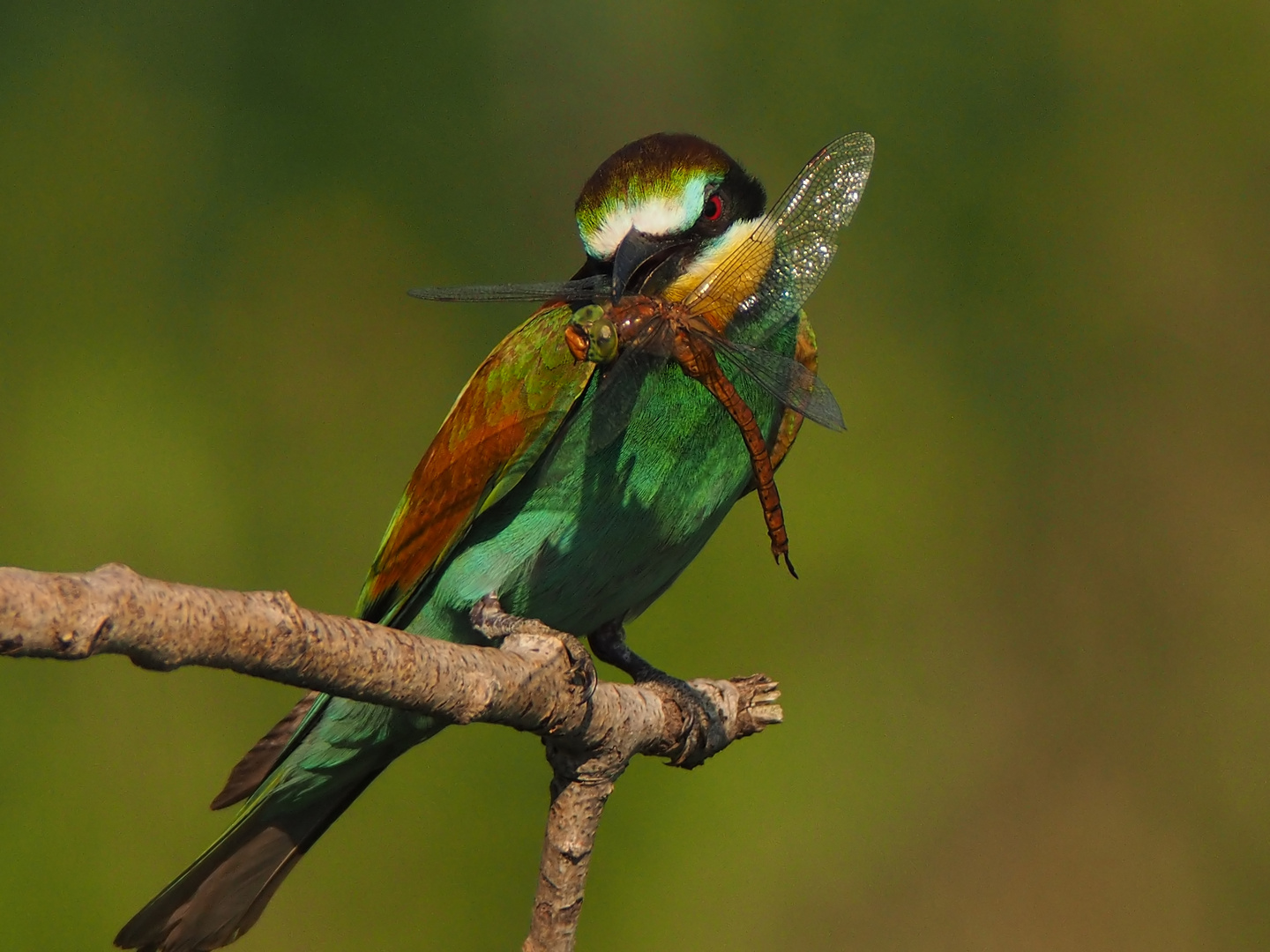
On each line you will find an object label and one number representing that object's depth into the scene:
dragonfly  3.76
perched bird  3.78
